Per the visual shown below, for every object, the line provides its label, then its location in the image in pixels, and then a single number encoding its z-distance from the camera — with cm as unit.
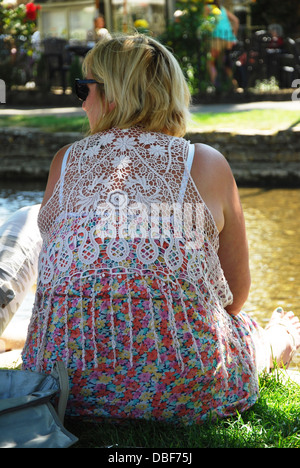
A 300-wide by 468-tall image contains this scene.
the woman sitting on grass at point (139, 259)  184
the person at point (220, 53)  1130
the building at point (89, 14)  1781
